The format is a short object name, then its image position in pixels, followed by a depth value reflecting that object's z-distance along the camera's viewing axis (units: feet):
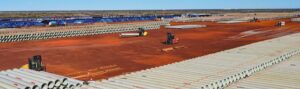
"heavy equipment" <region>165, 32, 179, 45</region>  122.24
